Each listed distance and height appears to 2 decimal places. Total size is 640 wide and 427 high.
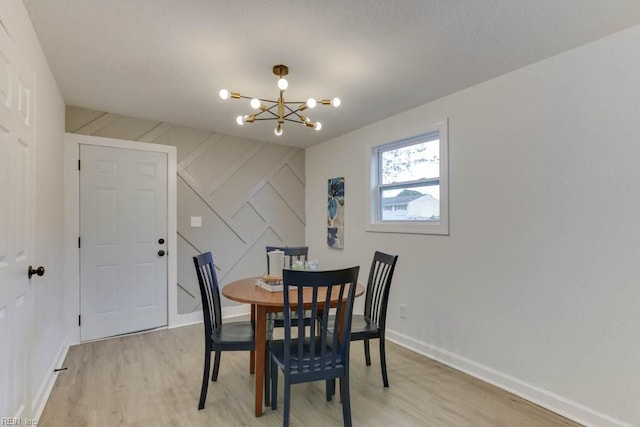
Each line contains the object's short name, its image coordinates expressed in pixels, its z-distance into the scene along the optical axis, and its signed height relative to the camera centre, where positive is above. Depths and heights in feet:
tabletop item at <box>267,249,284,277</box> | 8.20 -1.21
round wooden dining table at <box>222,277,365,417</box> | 6.67 -1.96
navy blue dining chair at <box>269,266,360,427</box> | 5.85 -2.53
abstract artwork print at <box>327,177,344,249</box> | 13.82 +0.03
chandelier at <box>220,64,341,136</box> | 7.08 +2.46
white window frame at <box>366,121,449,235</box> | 9.69 +0.65
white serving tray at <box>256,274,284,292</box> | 7.49 -1.61
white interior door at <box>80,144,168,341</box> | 11.04 -0.95
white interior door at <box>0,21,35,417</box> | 4.87 -0.18
